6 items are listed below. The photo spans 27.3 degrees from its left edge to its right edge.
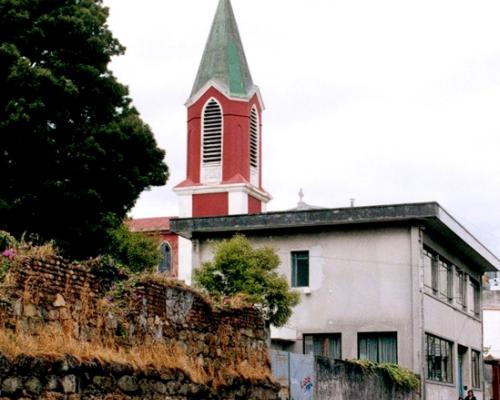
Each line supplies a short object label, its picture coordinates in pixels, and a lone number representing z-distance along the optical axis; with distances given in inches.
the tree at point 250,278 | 1138.7
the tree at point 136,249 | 1444.4
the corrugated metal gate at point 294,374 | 754.2
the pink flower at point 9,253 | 410.0
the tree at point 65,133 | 1074.1
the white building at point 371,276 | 1259.2
